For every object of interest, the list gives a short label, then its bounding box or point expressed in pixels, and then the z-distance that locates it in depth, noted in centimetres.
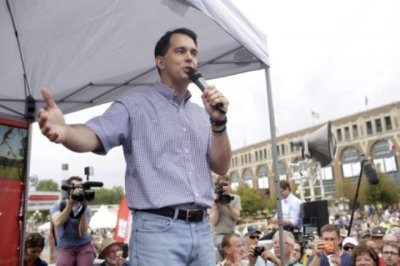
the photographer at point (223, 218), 558
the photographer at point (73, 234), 434
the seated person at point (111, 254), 507
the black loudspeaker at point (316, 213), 659
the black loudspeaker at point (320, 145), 936
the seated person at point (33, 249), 439
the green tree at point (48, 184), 9655
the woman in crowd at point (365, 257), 396
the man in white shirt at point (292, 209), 680
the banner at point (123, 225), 1060
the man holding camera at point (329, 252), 388
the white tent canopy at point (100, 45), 296
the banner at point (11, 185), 370
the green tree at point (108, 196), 10419
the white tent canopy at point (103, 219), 1795
